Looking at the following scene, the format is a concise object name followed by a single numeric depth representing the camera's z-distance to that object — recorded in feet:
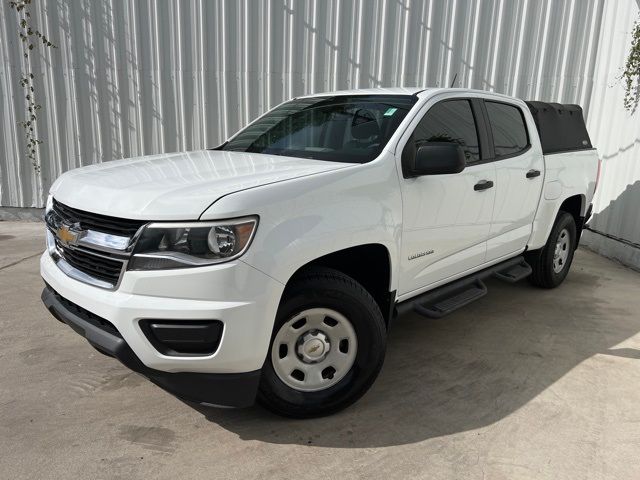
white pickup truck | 7.31
